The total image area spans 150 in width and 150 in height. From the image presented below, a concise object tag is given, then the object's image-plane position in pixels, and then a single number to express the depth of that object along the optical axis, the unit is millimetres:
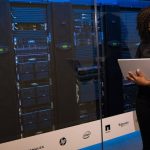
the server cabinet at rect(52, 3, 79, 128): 2535
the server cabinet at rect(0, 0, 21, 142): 2258
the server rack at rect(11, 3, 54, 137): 2354
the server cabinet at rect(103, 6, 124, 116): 2902
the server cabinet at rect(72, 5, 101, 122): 2691
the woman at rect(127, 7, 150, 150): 2074
